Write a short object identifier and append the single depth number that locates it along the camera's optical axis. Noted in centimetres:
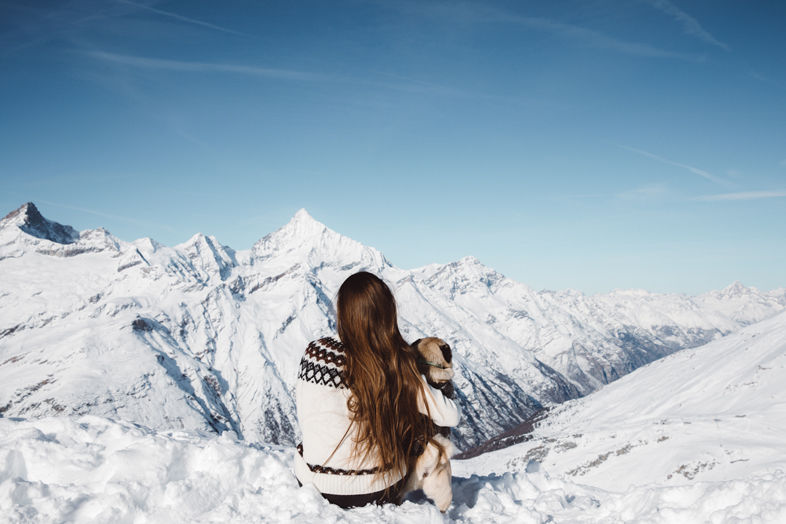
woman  598
